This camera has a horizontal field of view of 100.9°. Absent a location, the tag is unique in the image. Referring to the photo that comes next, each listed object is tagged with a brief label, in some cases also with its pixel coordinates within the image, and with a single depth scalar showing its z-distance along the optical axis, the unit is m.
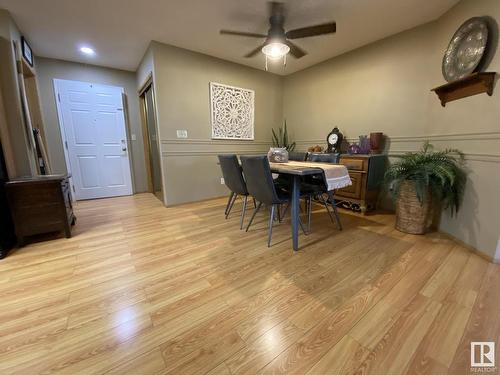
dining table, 1.78
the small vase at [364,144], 2.98
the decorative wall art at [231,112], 3.48
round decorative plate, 1.77
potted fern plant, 2.00
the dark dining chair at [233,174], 2.24
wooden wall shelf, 1.70
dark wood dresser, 1.91
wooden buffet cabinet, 2.72
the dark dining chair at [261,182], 1.77
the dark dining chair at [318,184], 2.20
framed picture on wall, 2.54
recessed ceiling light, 3.00
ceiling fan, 2.06
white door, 3.49
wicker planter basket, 2.17
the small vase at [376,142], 2.85
